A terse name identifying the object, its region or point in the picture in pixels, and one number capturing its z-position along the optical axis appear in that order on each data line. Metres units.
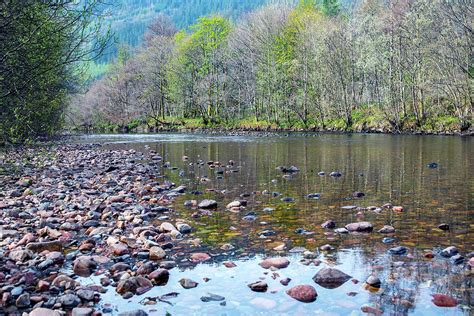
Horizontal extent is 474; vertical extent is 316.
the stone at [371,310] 4.39
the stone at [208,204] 9.70
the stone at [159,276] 5.41
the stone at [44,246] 6.54
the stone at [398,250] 6.18
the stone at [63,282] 5.14
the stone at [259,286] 5.11
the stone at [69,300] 4.65
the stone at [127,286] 5.07
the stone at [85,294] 4.82
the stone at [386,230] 7.32
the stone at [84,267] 5.71
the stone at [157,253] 6.25
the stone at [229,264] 5.94
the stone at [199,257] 6.22
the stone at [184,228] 7.67
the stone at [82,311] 4.38
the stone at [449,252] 5.96
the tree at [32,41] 8.20
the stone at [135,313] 4.38
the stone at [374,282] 5.07
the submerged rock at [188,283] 5.25
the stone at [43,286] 5.06
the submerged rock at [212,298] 4.86
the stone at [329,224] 7.76
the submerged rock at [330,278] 5.24
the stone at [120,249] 6.41
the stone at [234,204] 9.66
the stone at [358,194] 10.70
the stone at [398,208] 8.93
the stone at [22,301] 4.62
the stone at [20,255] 6.04
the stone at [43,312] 4.26
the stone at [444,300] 4.50
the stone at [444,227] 7.37
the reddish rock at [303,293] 4.83
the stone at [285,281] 5.28
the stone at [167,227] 7.61
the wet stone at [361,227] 7.42
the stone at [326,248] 6.51
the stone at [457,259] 5.73
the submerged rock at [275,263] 5.89
